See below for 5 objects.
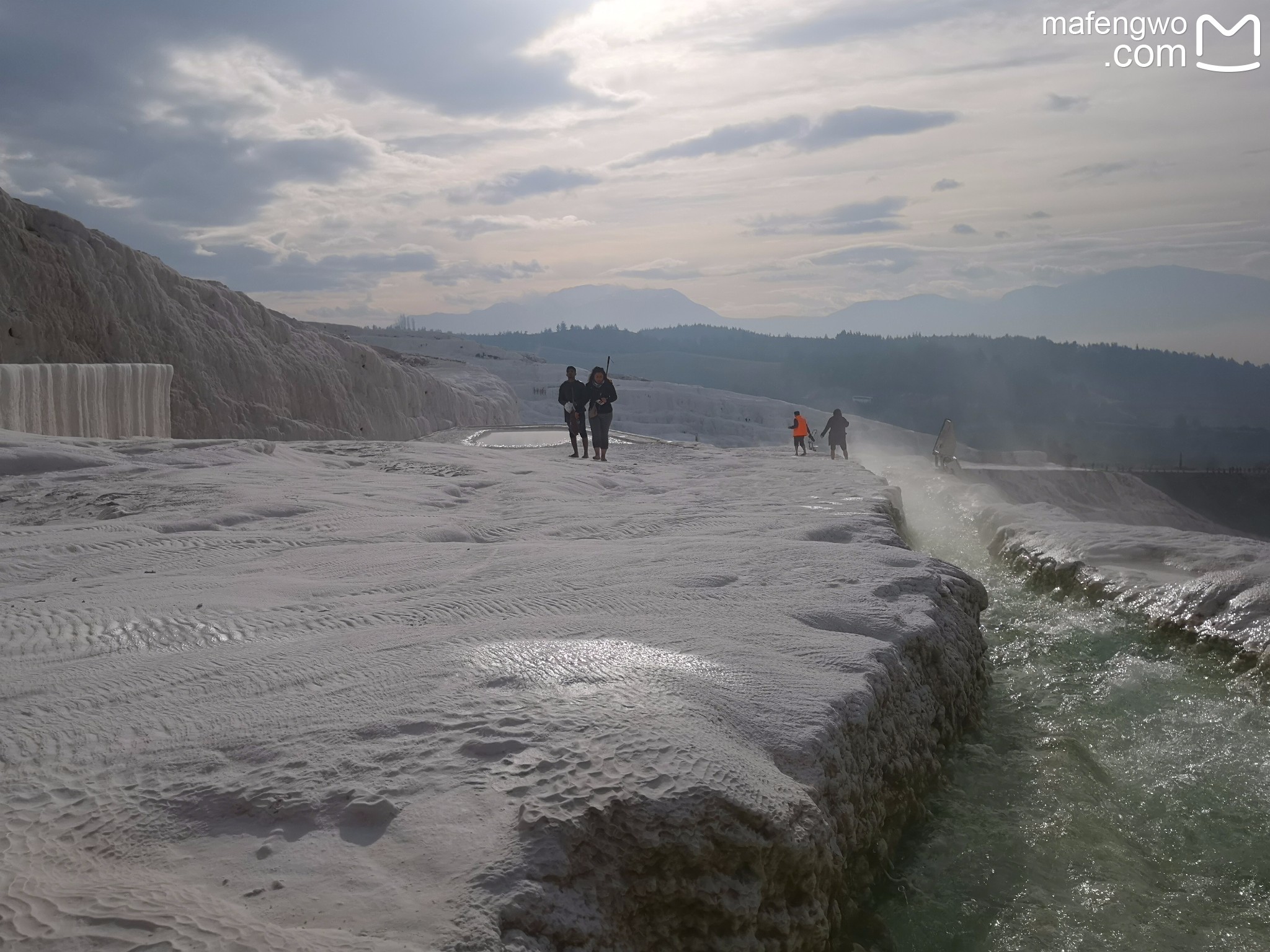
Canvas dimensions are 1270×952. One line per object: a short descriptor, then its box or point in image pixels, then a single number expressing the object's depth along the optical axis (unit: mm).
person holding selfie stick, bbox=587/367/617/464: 11289
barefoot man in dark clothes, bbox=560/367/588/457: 11539
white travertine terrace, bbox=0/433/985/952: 1844
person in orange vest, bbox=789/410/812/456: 17562
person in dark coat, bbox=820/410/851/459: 17453
